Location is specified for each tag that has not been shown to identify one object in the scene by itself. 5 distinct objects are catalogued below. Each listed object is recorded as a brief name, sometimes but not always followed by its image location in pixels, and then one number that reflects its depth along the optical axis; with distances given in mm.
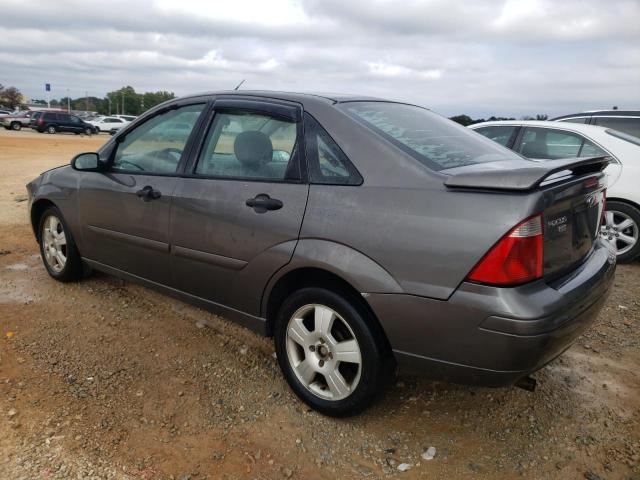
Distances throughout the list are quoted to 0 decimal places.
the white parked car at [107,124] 41656
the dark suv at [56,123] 34344
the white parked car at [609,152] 5723
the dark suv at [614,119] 6969
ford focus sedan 2184
